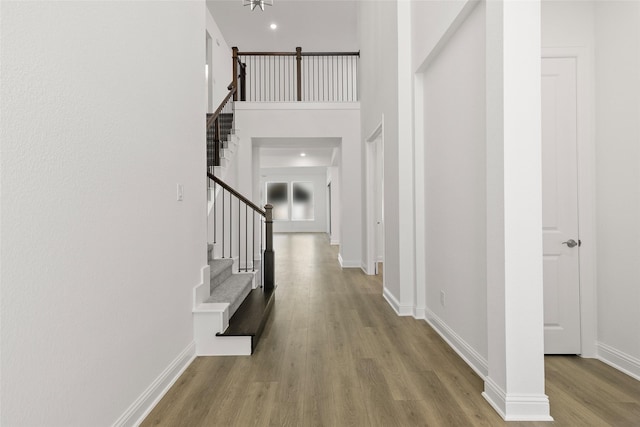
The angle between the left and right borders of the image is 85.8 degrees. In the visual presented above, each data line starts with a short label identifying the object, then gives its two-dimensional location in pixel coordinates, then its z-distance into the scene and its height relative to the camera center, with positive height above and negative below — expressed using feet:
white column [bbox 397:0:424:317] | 11.50 +1.27
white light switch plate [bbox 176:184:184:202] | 7.73 +0.47
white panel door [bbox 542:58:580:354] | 8.23 +0.21
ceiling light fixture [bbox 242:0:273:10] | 16.51 +10.12
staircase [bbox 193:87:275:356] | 8.63 -2.47
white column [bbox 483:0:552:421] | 5.79 -0.15
